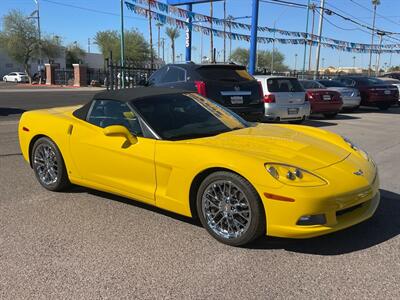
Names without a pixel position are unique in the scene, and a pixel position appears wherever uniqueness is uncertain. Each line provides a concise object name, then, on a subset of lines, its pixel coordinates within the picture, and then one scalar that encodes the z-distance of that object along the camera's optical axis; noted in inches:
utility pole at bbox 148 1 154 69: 2250.7
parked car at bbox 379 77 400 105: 840.2
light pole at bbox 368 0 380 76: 1886.1
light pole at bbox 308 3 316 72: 1244.0
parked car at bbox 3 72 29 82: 2156.7
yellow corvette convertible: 146.7
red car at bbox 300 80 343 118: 593.3
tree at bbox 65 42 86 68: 3494.1
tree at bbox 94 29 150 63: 2950.3
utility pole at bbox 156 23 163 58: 3454.7
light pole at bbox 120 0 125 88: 1382.9
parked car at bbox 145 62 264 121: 375.2
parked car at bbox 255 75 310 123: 474.3
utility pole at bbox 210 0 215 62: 1155.9
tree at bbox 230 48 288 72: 4212.6
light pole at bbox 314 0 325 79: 1343.9
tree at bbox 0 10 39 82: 2289.6
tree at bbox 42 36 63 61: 2460.6
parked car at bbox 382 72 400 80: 1244.6
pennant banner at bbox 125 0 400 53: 873.2
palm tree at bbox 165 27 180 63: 2925.7
